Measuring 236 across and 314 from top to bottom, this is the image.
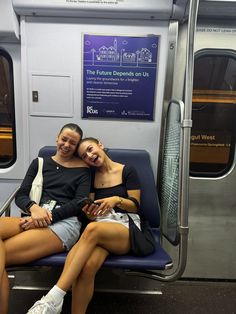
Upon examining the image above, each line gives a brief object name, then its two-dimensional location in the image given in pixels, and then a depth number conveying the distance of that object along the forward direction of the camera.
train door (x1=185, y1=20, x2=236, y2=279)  2.50
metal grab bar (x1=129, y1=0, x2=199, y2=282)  1.66
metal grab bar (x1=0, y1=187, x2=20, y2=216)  2.07
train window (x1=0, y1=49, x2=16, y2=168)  2.67
